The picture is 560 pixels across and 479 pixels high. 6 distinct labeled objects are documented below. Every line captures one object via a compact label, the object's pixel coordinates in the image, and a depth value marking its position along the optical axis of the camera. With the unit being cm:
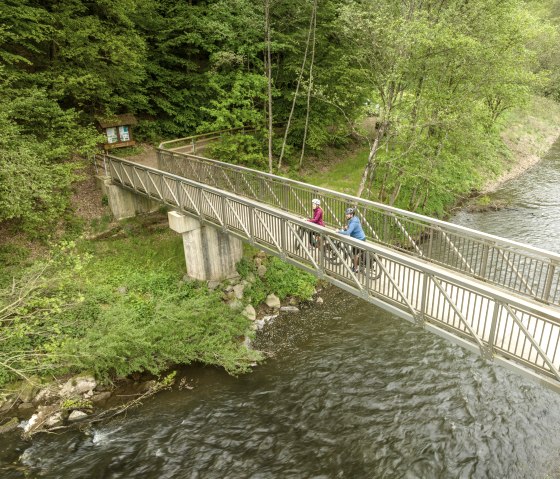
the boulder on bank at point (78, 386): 1107
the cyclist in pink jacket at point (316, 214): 1115
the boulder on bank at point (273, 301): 1494
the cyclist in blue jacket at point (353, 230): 991
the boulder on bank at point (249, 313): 1414
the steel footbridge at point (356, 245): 717
